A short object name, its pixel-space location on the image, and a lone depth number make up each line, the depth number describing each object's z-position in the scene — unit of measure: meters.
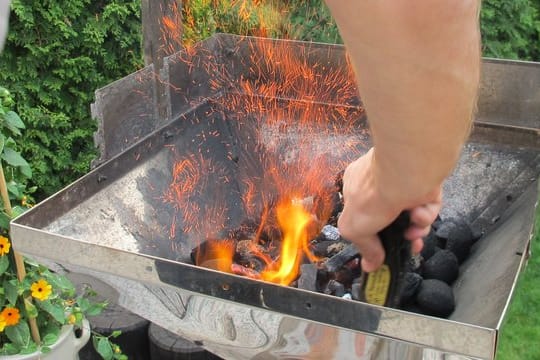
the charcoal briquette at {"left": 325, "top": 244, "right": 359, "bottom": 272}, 2.09
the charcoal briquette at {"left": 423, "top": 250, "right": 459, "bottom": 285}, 2.15
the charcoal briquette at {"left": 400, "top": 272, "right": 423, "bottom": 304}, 2.05
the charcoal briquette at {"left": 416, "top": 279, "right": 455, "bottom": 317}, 1.97
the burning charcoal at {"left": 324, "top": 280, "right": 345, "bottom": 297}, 2.01
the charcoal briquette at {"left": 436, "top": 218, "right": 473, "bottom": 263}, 2.26
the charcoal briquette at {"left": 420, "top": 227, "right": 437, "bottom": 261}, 2.28
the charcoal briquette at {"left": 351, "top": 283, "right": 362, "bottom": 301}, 1.94
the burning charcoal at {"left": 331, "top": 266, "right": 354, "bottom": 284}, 2.09
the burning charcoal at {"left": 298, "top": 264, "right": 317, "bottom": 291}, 2.03
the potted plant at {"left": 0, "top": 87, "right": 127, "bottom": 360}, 2.06
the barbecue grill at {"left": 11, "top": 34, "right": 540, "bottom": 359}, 1.48
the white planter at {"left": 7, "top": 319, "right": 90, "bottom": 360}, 2.11
